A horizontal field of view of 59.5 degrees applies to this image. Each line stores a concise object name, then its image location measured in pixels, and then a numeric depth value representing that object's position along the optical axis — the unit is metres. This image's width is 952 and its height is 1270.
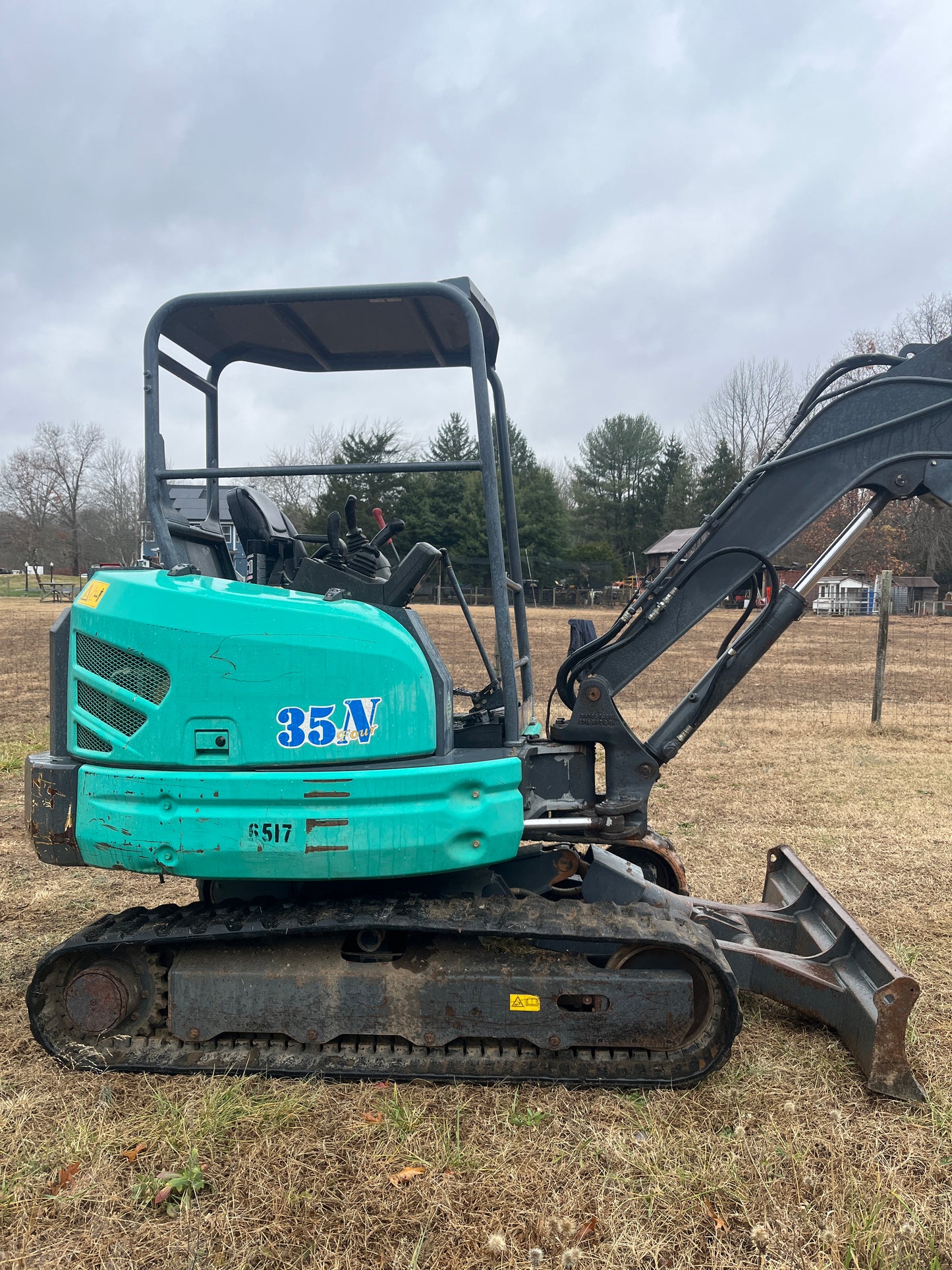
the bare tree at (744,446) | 57.69
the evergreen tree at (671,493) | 60.50
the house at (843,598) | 44.50
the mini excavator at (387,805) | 3.03
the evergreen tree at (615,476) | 63.72
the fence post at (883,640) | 10.34
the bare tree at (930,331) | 41.47
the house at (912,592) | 47.50
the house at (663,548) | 51.67
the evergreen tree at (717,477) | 57.97
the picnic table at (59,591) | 42.37
